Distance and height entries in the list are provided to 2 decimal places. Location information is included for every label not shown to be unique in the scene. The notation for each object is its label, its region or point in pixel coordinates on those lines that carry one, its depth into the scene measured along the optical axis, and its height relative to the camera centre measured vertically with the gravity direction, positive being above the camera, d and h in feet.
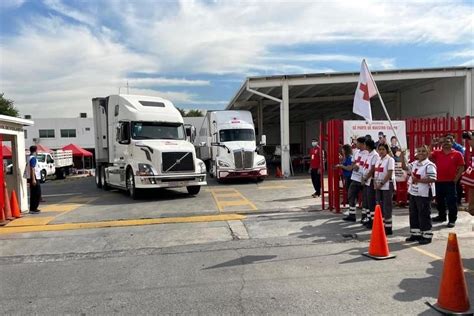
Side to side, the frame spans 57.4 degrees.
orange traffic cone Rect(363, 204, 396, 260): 20.93 -5.16
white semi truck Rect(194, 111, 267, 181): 65.00 -0.65
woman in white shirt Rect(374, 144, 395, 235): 26.23 -2.82
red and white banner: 35.65 +0.55
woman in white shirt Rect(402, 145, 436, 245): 23.85 -3.34
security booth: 38.24 -1.04
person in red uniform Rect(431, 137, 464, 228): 28.21 -2.61
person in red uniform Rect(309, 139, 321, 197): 44.37 -3.07
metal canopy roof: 73.97 +9.98
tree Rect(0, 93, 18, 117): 220.43 +22.45
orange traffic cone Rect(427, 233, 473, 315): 13.96 -5.01
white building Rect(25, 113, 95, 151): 202.28 +8.13
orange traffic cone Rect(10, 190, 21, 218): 36.17 -4.65
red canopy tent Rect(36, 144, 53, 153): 114.19 -0.16
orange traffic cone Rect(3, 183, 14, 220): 34.54 -4.39
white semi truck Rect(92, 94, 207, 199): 45.24 -0.22
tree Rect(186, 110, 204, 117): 380.04 +27.36
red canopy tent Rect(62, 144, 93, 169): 139.54 -0.98
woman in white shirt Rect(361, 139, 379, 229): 27.96 -2.86
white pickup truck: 102.52 -3.64
